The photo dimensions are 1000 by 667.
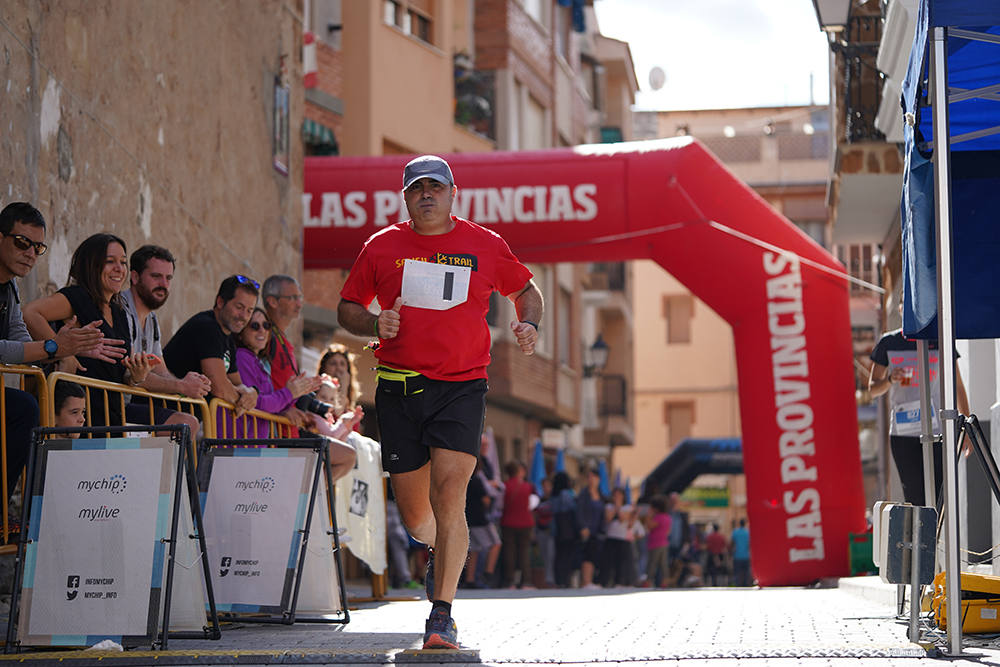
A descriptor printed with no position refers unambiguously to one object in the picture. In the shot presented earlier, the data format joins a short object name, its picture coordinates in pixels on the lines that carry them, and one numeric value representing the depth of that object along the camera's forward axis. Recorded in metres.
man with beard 14.74
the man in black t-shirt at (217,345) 15.65
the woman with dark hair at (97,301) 13.43
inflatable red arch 27.02
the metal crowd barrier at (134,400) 11.89
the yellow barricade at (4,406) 11.70
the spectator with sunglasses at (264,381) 17.23
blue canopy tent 10.80
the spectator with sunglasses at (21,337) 12.01
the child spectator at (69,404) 12.59
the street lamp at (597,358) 69.18
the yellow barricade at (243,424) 15.24
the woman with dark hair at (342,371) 20.92
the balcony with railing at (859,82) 30.67
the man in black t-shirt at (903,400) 17.10
